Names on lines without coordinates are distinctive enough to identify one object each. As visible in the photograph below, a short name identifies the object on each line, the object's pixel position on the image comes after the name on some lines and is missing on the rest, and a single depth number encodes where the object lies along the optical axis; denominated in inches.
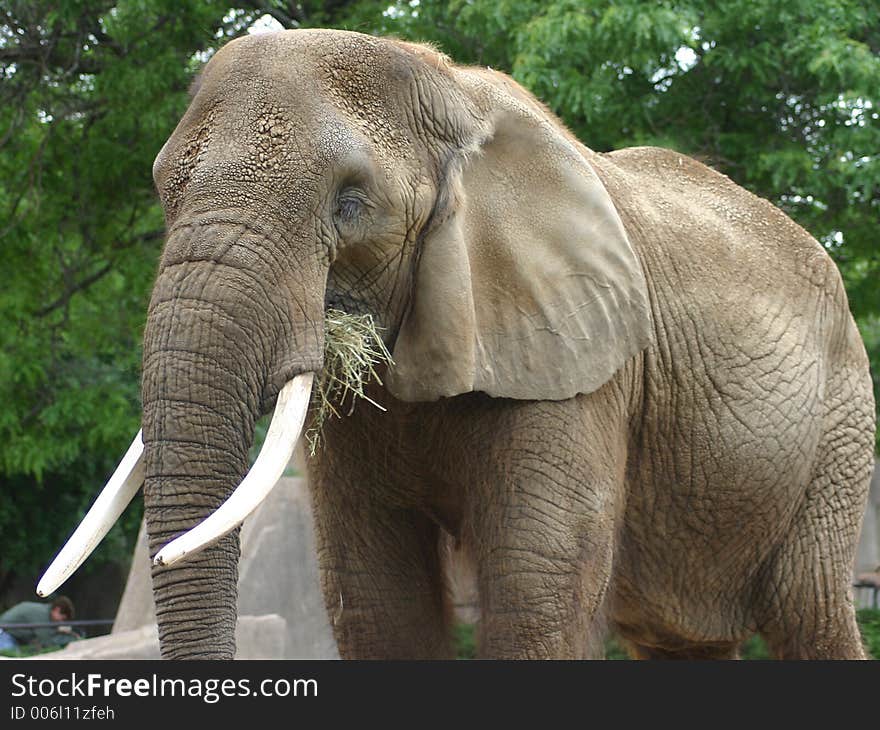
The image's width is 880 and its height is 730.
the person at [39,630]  865.0
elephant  296.8
